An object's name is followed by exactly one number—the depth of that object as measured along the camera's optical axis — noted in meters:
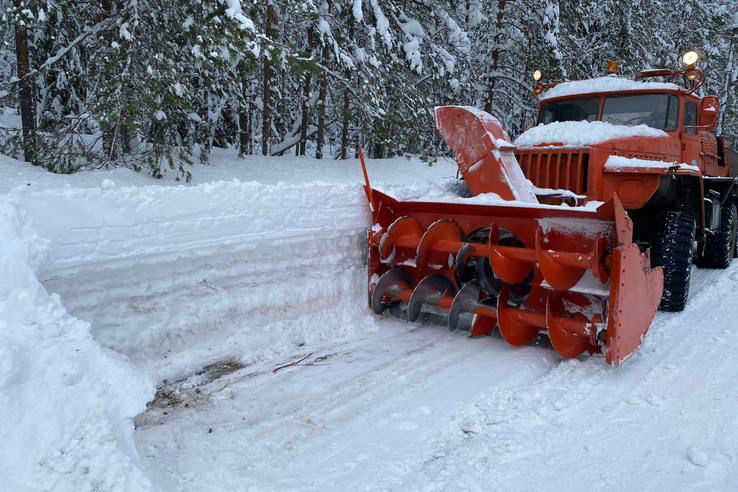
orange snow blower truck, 4.06
